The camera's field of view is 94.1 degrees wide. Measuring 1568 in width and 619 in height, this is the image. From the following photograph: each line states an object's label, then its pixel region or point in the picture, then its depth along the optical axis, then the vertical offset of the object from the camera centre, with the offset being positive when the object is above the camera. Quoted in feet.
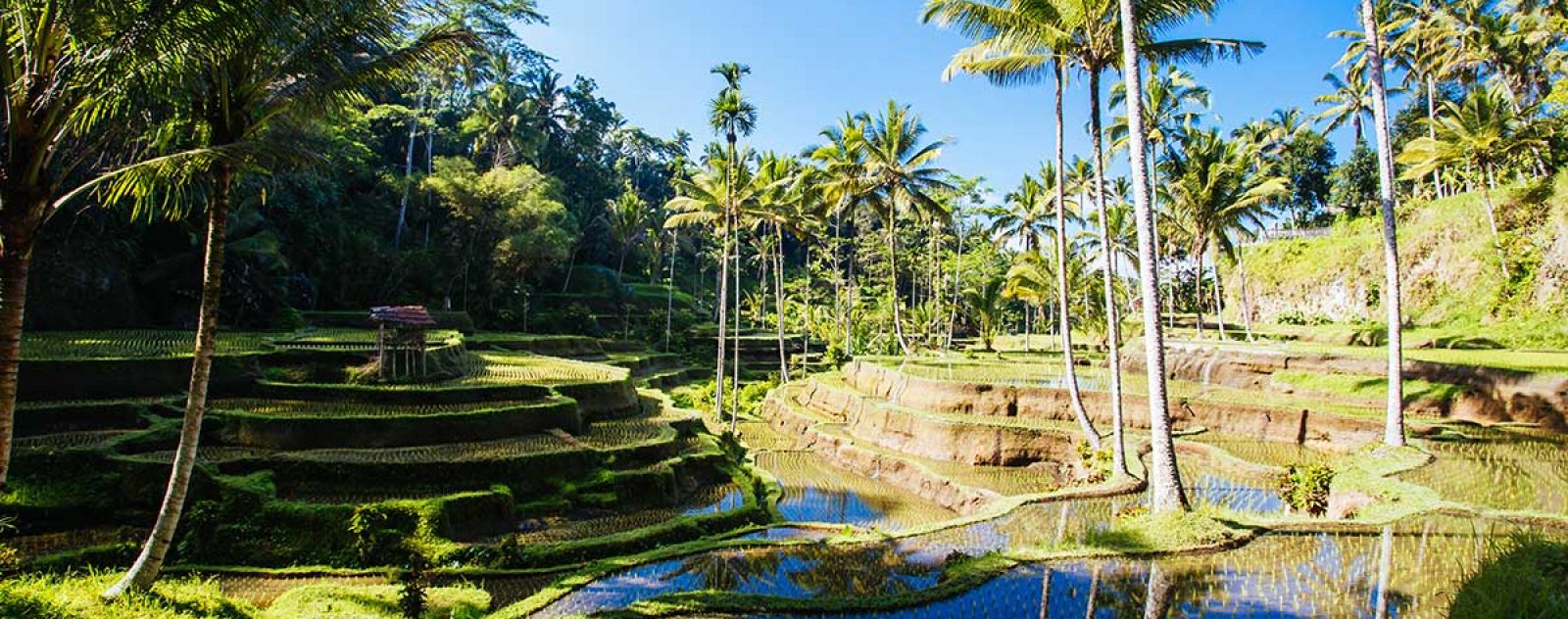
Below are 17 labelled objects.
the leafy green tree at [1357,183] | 147.69 +32.01
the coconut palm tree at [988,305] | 126.72 +6.30
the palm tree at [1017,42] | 49.67 +21.55
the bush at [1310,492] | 42.06 -8.81
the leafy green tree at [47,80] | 21.04 +7.93
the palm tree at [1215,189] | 101.19 +21.29
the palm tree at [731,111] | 86.89 +27.50
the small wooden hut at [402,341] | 60.90 -0.09
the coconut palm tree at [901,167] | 100.42 +24.12
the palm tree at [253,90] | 25.22 +9.65
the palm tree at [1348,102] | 143.02 +47.65
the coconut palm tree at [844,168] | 102.94 +25.50
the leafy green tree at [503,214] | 135.33 +23.90
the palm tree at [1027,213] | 130.41 +23.43
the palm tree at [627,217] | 190.90 +32.57
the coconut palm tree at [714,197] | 99.40 +19.76
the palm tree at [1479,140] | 92.68 +26.11
